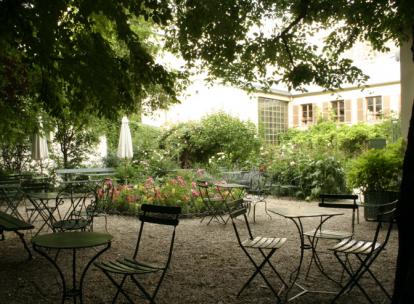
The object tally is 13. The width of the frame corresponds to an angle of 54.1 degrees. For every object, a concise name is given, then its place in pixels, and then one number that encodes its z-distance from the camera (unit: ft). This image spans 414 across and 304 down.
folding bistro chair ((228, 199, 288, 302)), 12.27
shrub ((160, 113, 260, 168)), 51.31
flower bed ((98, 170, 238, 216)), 29.43
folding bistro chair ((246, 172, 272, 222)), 29.08
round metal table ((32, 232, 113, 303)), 9.87
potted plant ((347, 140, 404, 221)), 25.35
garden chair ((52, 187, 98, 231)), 16.96
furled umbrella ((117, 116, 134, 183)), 40.04
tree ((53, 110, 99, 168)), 45.80
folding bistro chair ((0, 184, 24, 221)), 22.06
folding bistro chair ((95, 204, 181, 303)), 9.97
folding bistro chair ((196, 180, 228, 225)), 27.33
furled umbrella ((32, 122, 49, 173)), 36.58
